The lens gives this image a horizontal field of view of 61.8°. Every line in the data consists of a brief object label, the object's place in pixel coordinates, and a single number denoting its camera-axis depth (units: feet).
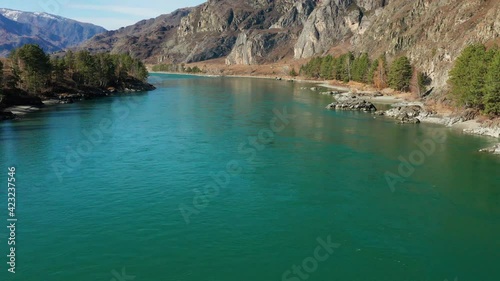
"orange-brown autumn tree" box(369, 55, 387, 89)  494.18
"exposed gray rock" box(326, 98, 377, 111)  351.46
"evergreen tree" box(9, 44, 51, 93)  387.34
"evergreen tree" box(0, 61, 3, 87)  339.40
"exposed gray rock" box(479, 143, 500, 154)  192.51
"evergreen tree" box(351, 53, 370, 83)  561.39
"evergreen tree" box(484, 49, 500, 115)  237.51
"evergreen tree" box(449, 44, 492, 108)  257.75
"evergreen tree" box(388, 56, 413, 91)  435.53
